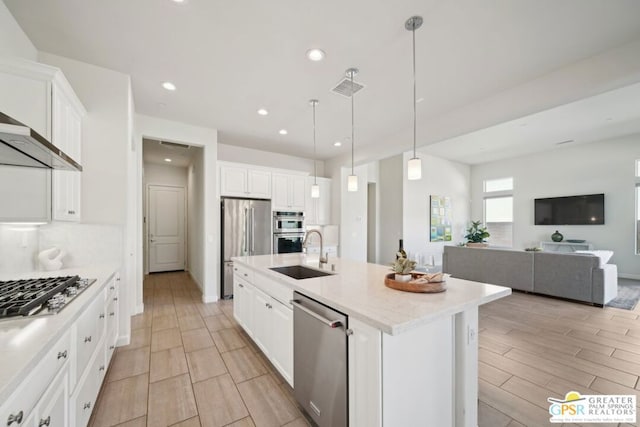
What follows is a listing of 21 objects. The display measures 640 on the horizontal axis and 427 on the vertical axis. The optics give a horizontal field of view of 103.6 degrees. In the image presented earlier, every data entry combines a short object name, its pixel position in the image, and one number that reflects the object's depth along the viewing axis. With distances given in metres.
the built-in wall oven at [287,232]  5.09
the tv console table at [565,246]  6.51
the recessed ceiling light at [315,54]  2.37
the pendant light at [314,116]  3.39
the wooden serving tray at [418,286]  1.59
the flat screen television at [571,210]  6.39
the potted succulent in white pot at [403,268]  1.75
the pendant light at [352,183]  3.14
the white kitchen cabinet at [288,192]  5.16
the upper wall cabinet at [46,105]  1.72
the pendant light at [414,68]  2.00
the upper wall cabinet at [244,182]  4.56
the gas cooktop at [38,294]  1.24
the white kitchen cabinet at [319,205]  5.72
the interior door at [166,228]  6.60
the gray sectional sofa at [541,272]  3.89
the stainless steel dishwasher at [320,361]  1.37
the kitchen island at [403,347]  1.17
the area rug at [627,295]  3.97
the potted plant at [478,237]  6.04
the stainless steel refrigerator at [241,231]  4.48
